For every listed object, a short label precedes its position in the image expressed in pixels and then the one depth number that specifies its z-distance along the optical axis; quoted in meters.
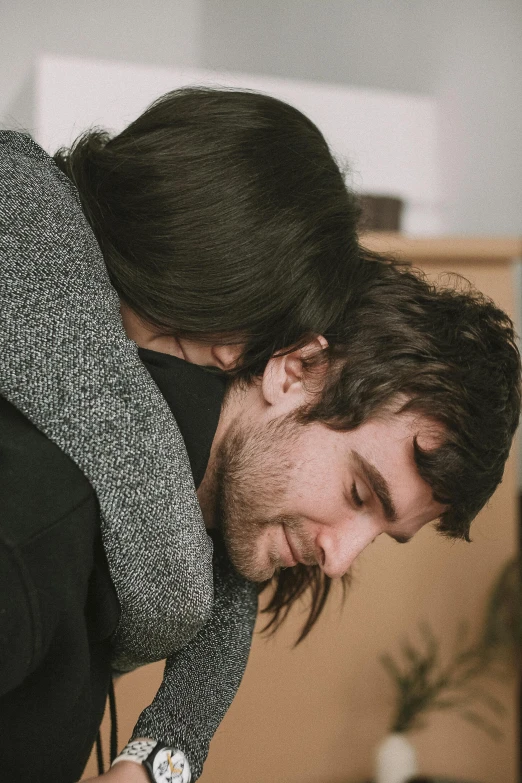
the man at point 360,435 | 0.86
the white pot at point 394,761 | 1.48
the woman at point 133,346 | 0.59
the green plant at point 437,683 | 1.58
